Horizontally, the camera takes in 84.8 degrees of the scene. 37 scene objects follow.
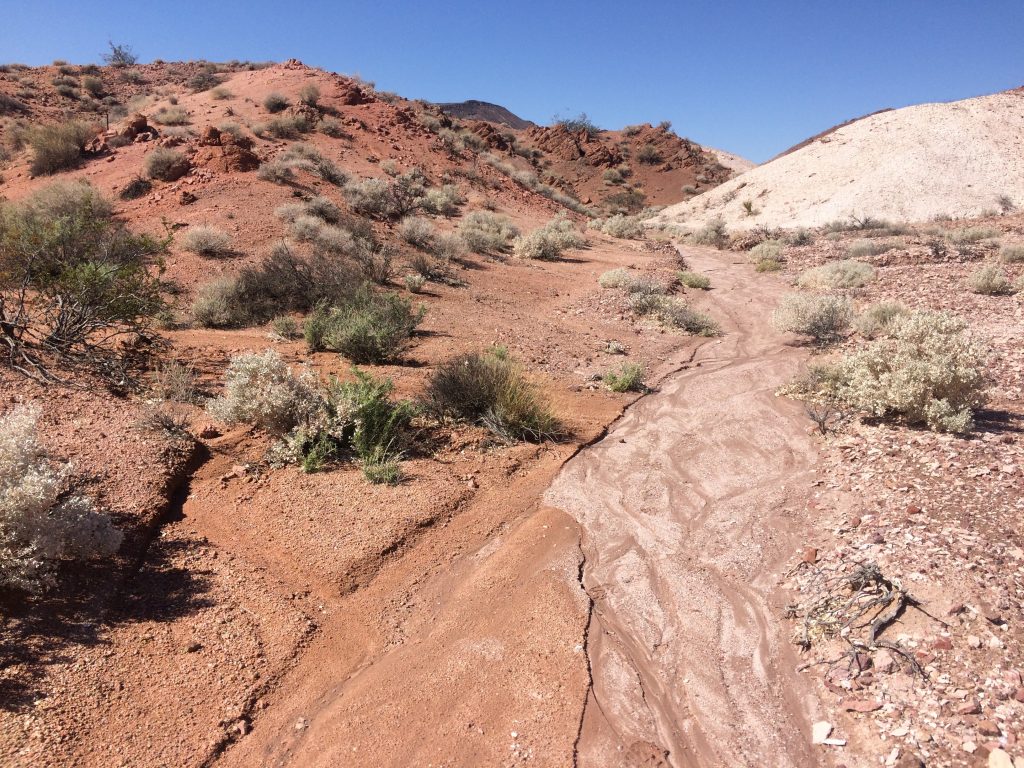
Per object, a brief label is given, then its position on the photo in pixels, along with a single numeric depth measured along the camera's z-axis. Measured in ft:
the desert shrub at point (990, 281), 33.12
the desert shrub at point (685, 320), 32.76
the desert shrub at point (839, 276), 40.09
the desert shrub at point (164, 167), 50.88
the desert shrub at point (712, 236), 72.80
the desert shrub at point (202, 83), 92.22
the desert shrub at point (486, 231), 50.29
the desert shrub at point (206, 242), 36.83
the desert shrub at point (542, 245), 52.60
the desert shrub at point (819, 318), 29.91
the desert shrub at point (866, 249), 51.06
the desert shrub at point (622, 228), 76.69
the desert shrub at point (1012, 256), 41.39
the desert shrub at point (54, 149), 55.88
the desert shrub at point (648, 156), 150.51
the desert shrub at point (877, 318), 28.48
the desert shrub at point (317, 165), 58.29
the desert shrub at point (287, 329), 25.86
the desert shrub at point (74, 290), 18.19
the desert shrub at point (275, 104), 76.28
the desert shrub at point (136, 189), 49.49
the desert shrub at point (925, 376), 16.55
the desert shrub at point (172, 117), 68.69
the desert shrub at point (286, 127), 68.44
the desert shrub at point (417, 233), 47.29
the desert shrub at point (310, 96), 79.51
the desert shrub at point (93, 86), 88.79
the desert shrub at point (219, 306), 27.48
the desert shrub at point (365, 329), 23.27
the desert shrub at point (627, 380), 23.12
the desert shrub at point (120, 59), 110.63
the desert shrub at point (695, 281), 44.98
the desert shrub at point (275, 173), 51.98
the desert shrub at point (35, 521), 9.50
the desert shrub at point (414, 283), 35.09
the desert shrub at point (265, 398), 15.85
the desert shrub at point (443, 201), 63.41
